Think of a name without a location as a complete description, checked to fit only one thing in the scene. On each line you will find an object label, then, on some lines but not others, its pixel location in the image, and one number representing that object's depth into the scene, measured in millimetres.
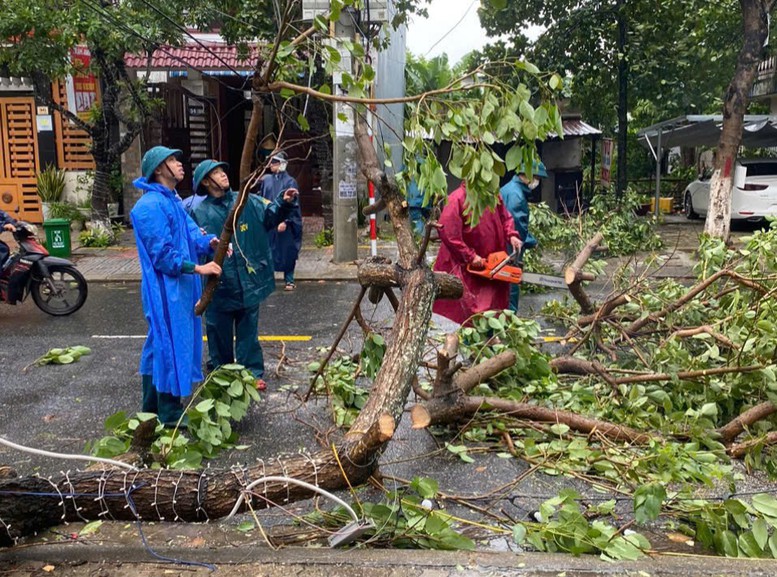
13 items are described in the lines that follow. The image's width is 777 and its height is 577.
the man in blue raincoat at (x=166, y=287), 4852
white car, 15820
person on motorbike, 8734
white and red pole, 11992
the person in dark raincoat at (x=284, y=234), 10062
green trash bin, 12414
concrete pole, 11742
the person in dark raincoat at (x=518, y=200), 7164
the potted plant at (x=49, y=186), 15492
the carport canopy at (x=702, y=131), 15586
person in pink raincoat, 6250
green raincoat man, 5633
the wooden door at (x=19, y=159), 16188
